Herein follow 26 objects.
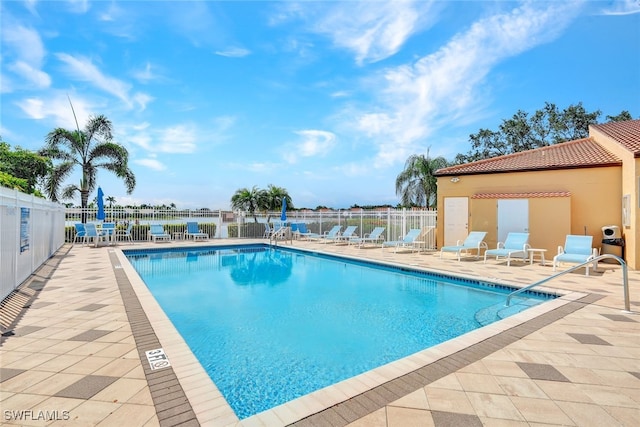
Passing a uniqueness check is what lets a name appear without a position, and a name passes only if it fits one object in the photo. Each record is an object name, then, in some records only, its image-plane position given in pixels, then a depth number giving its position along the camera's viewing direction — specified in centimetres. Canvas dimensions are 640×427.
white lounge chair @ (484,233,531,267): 1023
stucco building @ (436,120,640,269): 1008
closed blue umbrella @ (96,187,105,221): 1477
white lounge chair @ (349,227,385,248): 1577
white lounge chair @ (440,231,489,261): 1147
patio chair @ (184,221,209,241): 1800
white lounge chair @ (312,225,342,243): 1761
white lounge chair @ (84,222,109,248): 1446
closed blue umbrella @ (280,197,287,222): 1877
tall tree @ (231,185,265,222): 2231
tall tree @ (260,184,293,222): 2252
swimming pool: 397
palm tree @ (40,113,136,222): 1812
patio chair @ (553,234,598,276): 865
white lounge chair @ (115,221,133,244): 1678
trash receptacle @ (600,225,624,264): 998
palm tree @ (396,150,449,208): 2225
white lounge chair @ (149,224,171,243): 1677
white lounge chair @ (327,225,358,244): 1691
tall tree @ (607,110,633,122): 2501
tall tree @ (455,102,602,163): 2622
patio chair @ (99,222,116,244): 1561
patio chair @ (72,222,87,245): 1548
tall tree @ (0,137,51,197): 1819
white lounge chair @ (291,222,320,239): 1909
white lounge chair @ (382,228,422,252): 1362
